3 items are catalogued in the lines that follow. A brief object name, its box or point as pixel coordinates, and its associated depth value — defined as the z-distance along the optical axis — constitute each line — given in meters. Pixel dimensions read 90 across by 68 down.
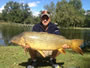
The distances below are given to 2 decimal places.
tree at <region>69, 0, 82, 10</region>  42.26
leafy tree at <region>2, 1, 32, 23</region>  43.55
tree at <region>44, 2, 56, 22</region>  23.82
